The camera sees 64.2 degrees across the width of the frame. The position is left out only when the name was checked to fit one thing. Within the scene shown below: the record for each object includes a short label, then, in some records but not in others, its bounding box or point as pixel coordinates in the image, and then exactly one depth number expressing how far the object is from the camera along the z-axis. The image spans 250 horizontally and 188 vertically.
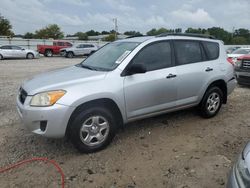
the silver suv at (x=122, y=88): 2.77
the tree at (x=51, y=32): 54.57
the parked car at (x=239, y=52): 10.41
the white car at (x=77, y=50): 21.45
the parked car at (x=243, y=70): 6.69
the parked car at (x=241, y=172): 1.50
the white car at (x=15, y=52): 17.87
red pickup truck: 22.07
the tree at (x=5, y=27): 40.35
